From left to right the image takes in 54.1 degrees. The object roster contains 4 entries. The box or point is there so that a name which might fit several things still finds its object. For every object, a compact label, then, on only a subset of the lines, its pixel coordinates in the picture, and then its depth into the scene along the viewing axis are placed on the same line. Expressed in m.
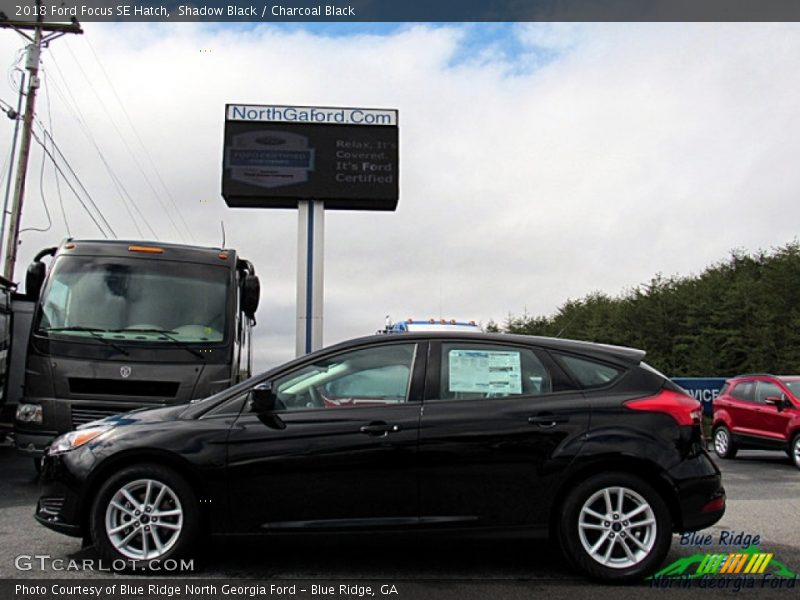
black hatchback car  5.02
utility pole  21.23
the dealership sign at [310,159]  19.25
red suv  12.98
